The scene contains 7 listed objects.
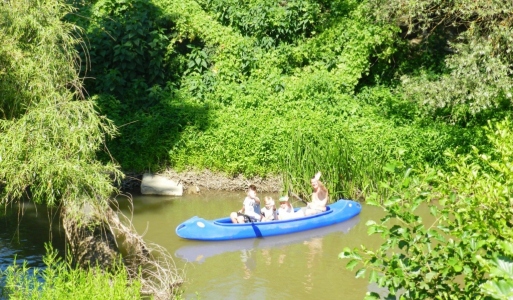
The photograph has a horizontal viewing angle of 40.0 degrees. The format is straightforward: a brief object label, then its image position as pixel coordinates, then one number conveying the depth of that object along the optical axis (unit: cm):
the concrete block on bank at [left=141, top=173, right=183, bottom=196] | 1424
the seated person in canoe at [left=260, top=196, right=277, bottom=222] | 1219
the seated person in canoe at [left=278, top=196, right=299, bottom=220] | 1224
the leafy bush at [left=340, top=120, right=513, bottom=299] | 446
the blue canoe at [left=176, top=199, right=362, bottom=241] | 1147
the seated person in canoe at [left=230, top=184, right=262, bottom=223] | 1196
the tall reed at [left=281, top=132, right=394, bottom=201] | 1330
